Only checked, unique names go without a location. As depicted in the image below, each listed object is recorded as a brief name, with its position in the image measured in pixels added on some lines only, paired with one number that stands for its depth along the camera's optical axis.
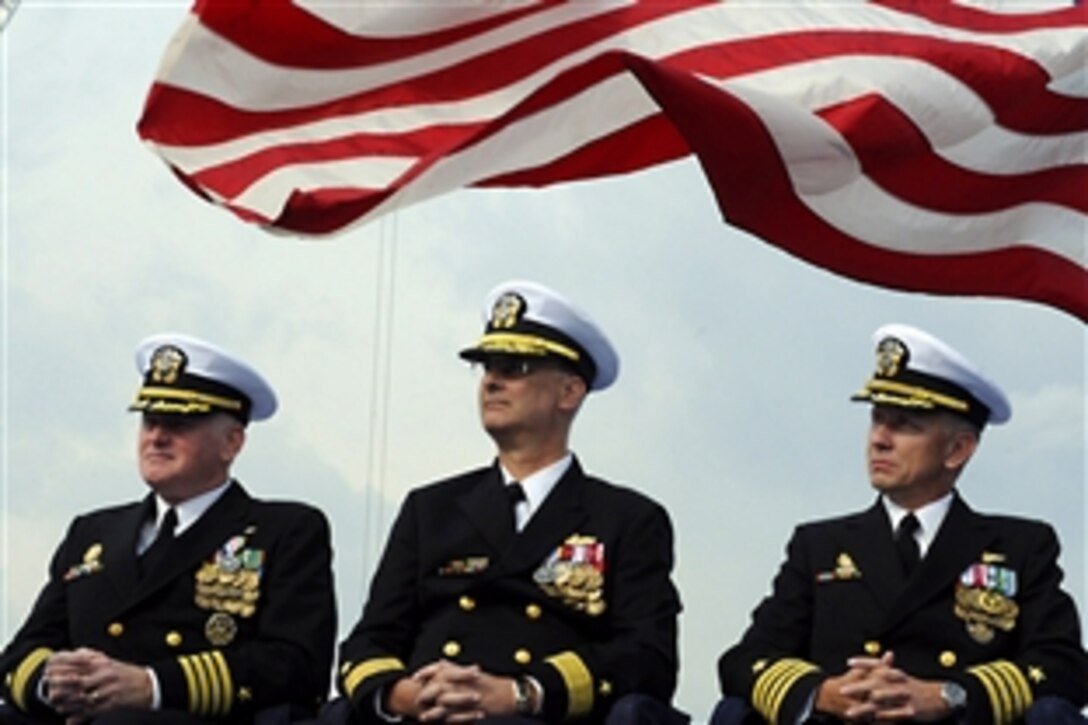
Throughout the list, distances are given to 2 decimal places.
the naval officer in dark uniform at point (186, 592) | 8.63
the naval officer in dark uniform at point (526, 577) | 8.38
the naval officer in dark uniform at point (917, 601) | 8.33
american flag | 9.26
